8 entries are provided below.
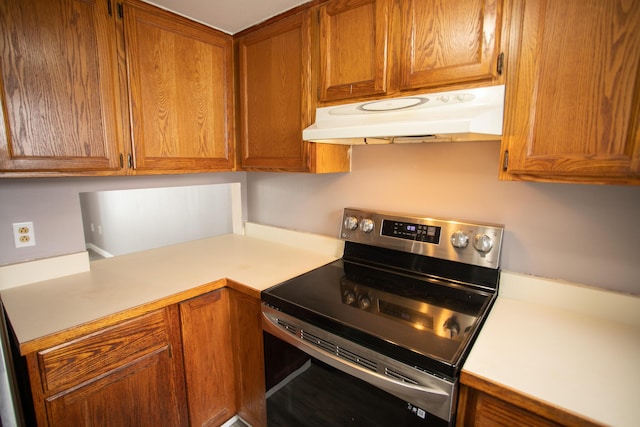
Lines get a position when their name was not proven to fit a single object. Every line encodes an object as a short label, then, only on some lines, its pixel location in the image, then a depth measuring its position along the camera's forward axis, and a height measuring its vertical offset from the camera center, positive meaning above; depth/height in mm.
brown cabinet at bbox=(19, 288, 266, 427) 1064 -767
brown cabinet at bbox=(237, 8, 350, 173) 1491 +337
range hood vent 1007 +176
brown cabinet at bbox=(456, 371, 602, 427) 740 -595
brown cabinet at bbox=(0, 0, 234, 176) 1155 +333
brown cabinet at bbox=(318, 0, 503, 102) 1038 +443
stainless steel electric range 912 -500
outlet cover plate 1396 -283
